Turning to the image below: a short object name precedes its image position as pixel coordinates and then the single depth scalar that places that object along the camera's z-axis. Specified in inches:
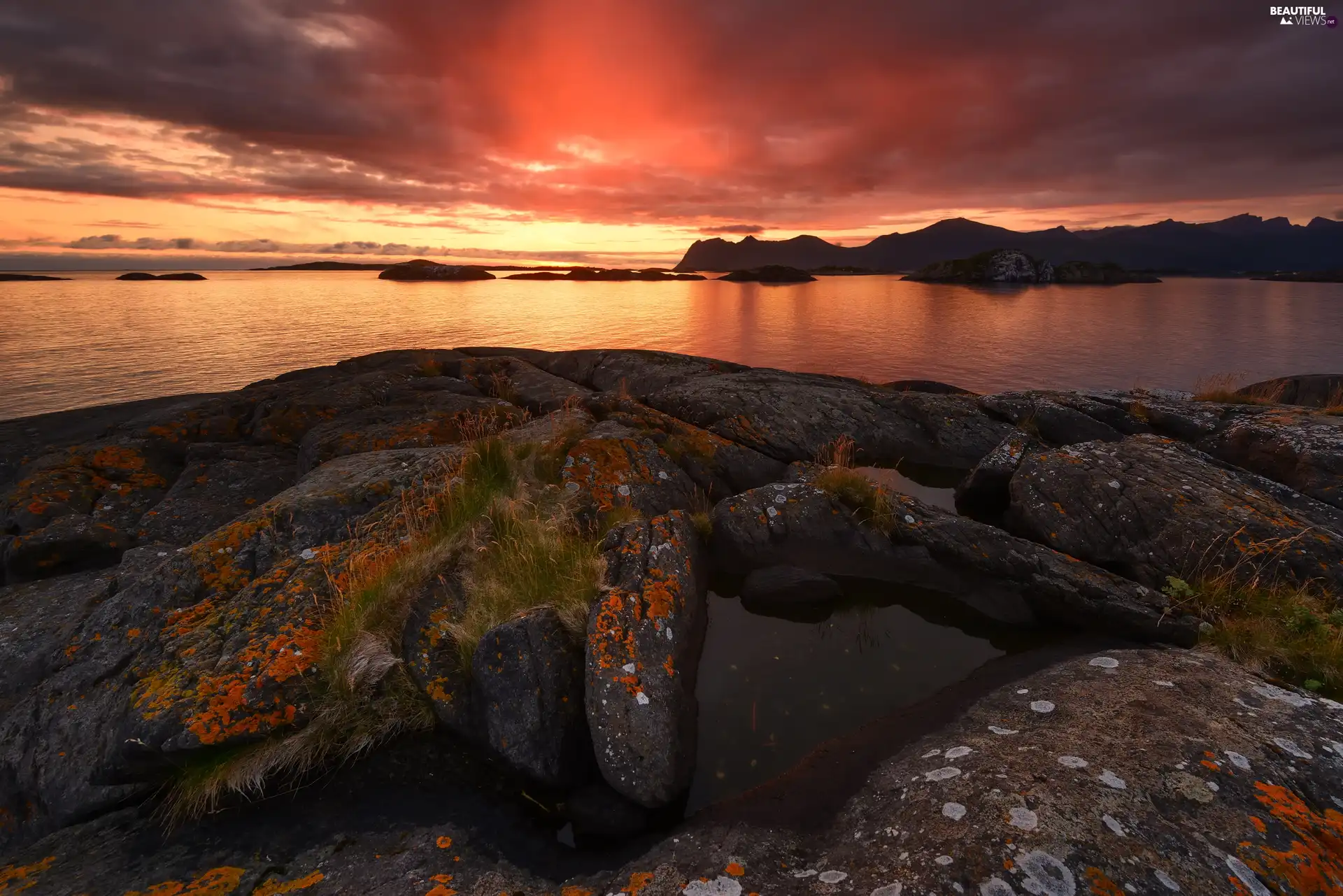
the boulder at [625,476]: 365.1
